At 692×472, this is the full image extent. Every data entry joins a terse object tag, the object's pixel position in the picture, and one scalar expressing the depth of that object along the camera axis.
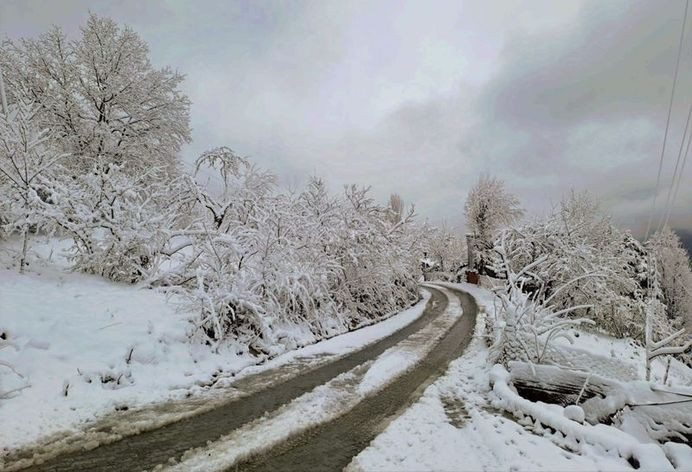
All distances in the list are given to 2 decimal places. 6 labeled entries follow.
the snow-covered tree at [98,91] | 14.48
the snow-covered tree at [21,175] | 8.12
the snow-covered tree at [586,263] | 15.55
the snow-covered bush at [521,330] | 7.74
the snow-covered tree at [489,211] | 36.03
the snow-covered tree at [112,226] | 9.02
